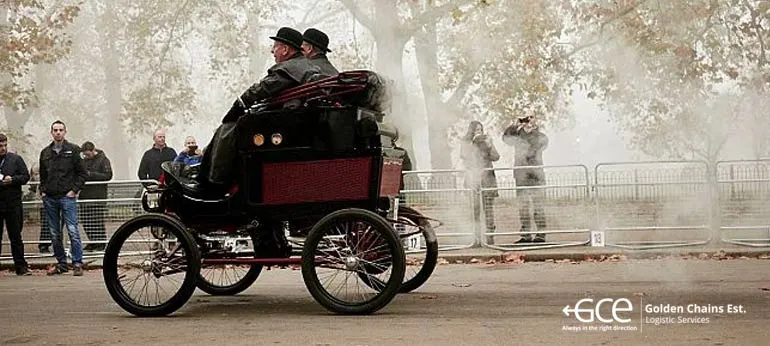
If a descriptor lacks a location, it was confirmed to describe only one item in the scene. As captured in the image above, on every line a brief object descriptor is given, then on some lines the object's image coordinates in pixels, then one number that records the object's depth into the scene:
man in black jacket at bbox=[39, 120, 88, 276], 10.99
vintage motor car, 6.80
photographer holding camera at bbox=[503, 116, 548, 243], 12.05
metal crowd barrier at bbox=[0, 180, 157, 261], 12.38
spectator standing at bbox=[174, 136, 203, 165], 11.88
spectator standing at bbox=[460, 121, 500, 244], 12.13
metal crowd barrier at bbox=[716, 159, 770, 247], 10.87
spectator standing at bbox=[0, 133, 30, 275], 11.32
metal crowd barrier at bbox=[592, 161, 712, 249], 11.37
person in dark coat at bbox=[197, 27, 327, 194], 6.96
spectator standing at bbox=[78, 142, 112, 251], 12.42
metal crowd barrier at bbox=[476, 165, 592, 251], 11.93
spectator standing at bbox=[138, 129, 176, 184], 12.91
